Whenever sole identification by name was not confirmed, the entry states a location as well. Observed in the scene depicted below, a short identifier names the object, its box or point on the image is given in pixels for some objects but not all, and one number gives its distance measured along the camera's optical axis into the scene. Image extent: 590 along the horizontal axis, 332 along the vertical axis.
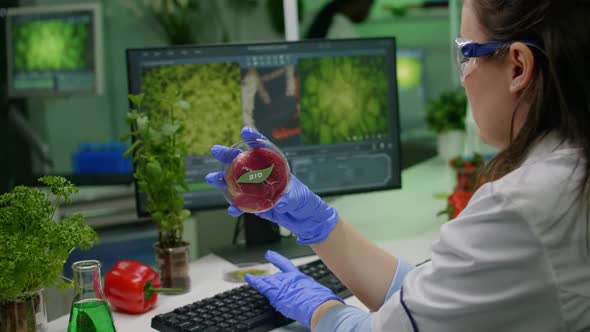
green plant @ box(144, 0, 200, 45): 4.71
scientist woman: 0.91
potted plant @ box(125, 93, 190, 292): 1.47
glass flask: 1.05
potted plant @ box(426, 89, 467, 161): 2.95
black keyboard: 1.23
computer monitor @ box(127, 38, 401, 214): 1.68
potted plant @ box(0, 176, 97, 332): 1.07
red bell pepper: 1.35
